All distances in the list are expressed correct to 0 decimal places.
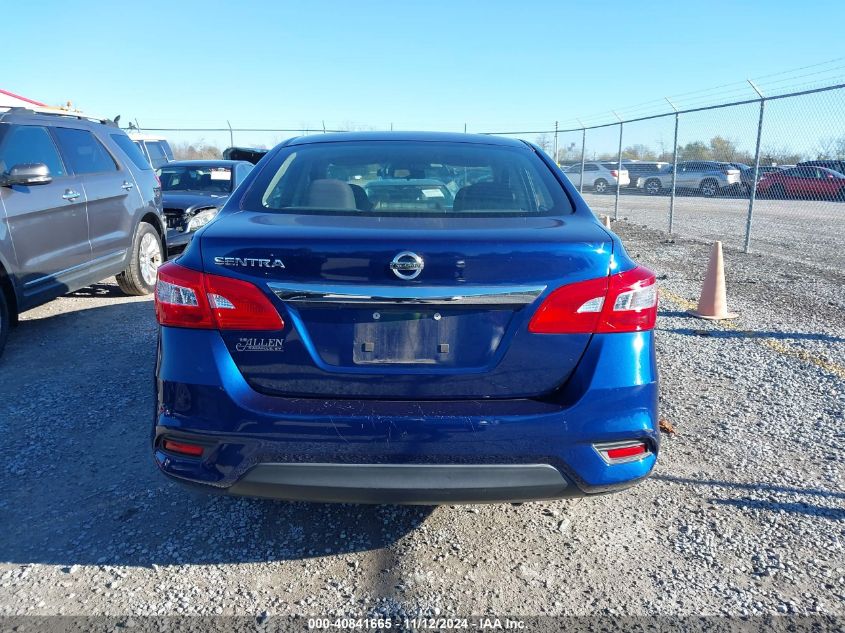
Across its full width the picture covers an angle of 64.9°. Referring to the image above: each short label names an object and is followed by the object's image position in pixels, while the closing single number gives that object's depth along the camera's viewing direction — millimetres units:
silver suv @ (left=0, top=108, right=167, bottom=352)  5090
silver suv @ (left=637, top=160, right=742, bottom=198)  17578
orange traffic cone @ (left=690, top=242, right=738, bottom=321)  6285
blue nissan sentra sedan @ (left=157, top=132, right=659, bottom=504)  2164
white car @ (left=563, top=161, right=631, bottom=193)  29047
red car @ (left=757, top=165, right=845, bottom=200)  14578
